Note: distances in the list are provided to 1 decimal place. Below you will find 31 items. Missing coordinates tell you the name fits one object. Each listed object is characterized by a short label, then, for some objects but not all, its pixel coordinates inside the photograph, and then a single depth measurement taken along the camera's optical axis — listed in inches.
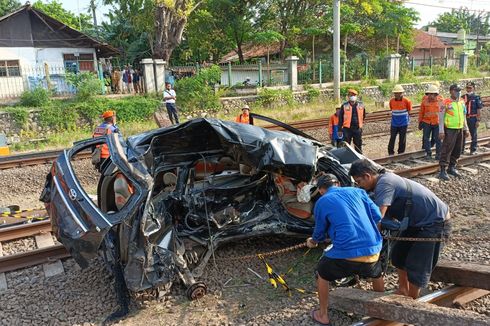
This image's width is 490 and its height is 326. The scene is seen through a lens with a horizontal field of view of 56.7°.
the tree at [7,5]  1627.3
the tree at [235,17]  1088.8
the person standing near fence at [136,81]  822.8
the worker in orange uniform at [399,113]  398.0
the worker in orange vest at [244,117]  381.3
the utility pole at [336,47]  741.9
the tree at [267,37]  1027.0
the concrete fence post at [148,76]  784.3
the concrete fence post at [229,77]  867.6
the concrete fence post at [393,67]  1065.5
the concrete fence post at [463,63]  1295.5
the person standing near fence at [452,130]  341.7
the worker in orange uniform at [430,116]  387.2
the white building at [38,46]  896.9
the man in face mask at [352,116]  382.3
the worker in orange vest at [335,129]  392.2
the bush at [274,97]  830.5
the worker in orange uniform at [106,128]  288.6
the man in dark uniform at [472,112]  413.1
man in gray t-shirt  155.2
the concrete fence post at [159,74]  794.8
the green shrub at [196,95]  781.3
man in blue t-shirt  144.3
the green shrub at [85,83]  719.6
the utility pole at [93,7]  1149.7
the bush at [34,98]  685.9
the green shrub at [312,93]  889.1
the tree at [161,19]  841.5
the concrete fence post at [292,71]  905.5
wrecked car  164.2
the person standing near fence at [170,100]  620.5
